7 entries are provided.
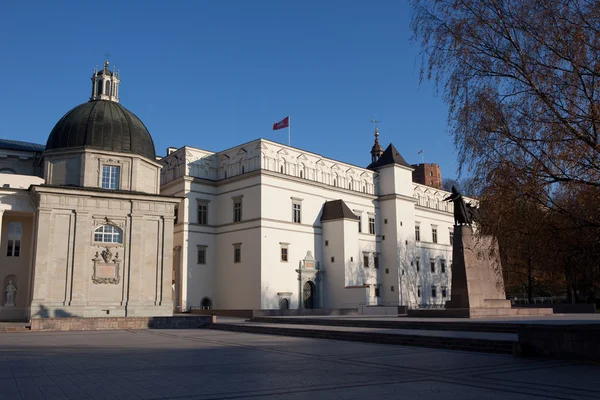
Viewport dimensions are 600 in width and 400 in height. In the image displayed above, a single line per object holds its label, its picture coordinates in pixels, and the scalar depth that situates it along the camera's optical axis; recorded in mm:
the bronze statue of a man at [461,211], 33312
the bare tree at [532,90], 12211
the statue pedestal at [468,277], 31250
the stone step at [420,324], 22484
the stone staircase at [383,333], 17328
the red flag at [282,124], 52559
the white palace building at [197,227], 37938
